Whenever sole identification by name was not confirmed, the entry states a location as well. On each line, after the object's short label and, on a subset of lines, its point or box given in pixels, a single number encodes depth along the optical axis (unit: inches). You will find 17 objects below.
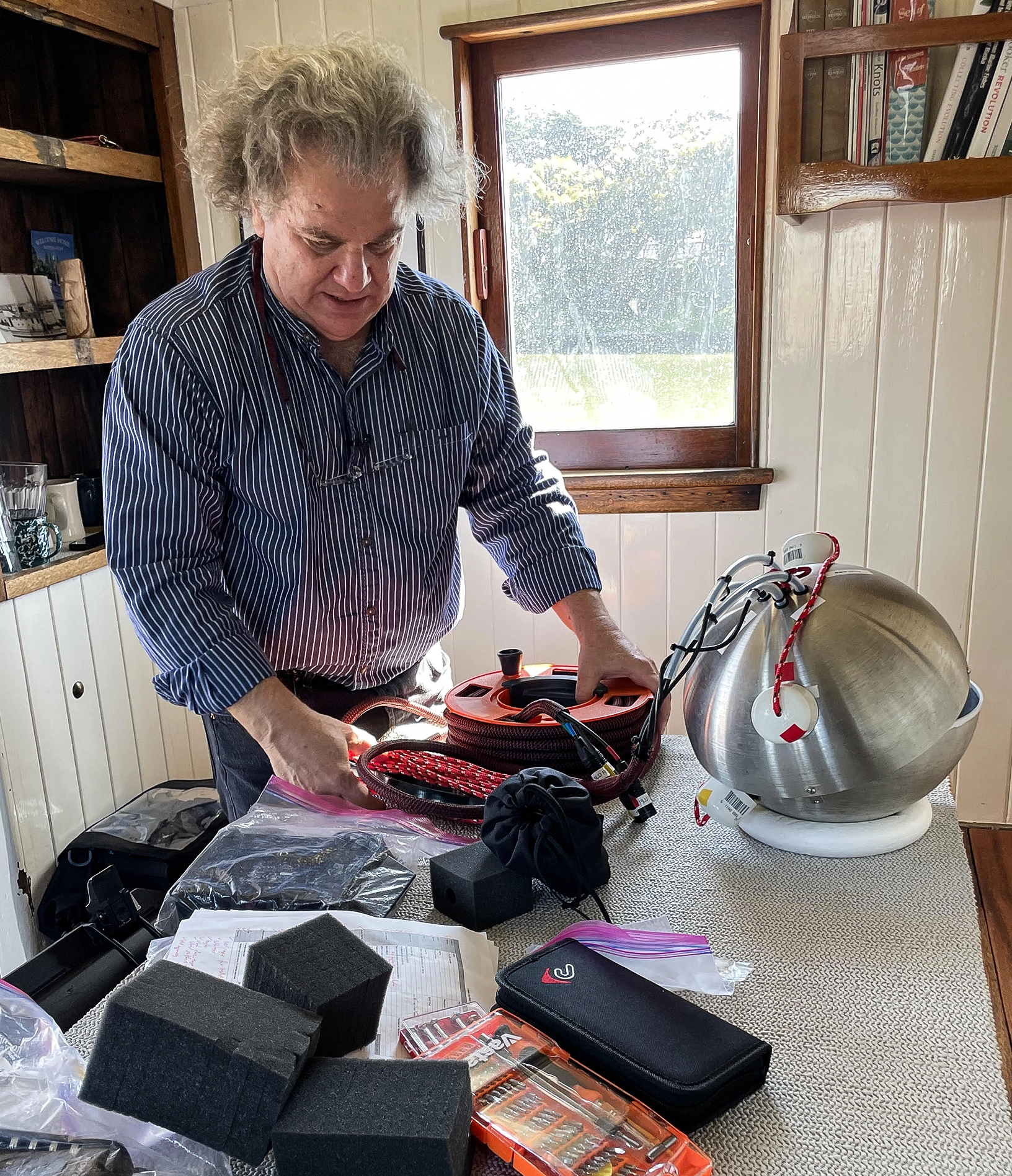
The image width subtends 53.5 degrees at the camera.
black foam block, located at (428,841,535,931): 35.2
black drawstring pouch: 34.9
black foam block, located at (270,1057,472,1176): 23.0
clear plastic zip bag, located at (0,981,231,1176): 24.3
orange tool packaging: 24.1
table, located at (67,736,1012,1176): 25.6
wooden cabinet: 85.6
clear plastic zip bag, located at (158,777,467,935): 37.0
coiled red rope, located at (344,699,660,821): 42.9
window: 86.4
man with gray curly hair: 46.3
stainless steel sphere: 36.4
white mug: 88.1
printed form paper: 31.6
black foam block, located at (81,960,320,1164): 24.1
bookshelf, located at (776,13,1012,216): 72.5
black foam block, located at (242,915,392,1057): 27.4
